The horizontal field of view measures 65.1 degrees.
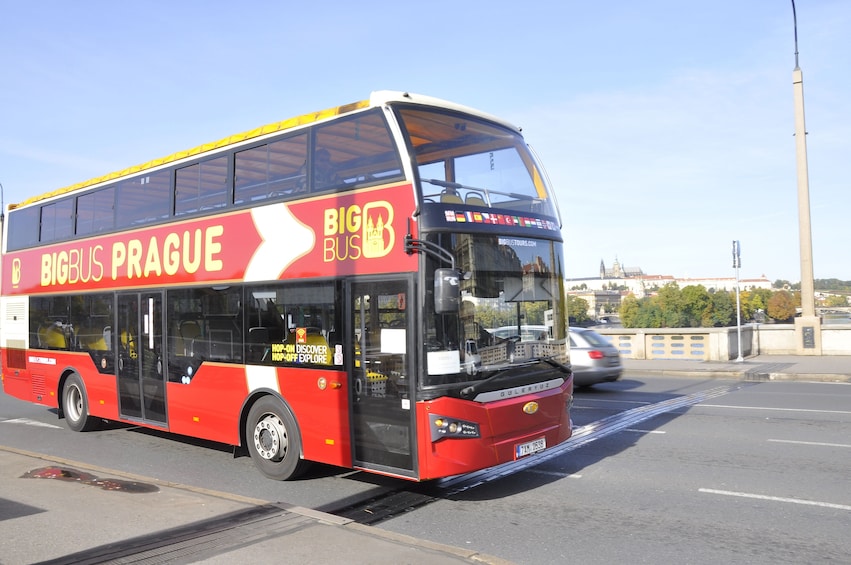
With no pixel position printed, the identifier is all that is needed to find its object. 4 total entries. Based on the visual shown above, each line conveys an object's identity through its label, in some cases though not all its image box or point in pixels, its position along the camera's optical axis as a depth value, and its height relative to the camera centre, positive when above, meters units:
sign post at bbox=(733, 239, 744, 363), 22.34 +1.65
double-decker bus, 6.44 +0.17
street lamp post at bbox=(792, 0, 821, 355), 22.48 +1.70
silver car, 15.77 -1.27
